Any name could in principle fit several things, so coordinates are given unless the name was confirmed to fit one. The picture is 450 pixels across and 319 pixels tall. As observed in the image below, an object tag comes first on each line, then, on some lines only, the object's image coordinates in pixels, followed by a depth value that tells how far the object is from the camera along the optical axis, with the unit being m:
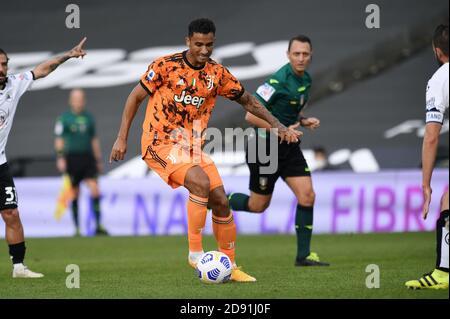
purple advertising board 28.89
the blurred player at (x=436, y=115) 12.61
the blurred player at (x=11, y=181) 16.42
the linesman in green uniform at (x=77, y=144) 30.73
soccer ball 14.60
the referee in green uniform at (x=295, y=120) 18.53
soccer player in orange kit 14.88
